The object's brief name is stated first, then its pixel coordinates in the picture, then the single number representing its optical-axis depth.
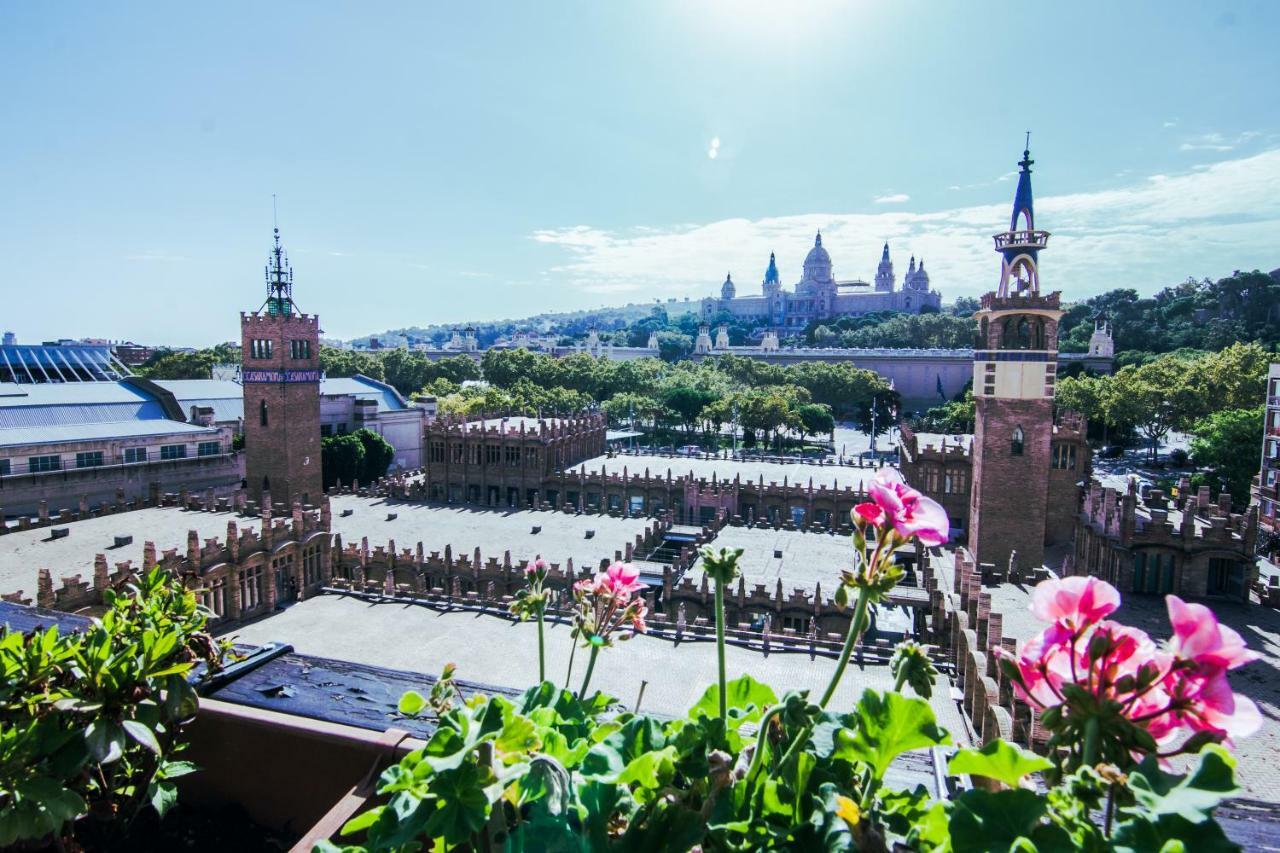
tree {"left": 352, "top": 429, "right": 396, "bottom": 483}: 61.50
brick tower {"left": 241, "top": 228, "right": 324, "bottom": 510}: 48.34
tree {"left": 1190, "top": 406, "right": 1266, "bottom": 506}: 52.72
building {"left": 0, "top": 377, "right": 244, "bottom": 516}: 42.38
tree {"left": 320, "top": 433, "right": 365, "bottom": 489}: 58.16
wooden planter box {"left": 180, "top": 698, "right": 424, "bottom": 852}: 5.29
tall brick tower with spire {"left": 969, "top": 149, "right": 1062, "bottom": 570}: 34.12
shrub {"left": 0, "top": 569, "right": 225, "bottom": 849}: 4.13
